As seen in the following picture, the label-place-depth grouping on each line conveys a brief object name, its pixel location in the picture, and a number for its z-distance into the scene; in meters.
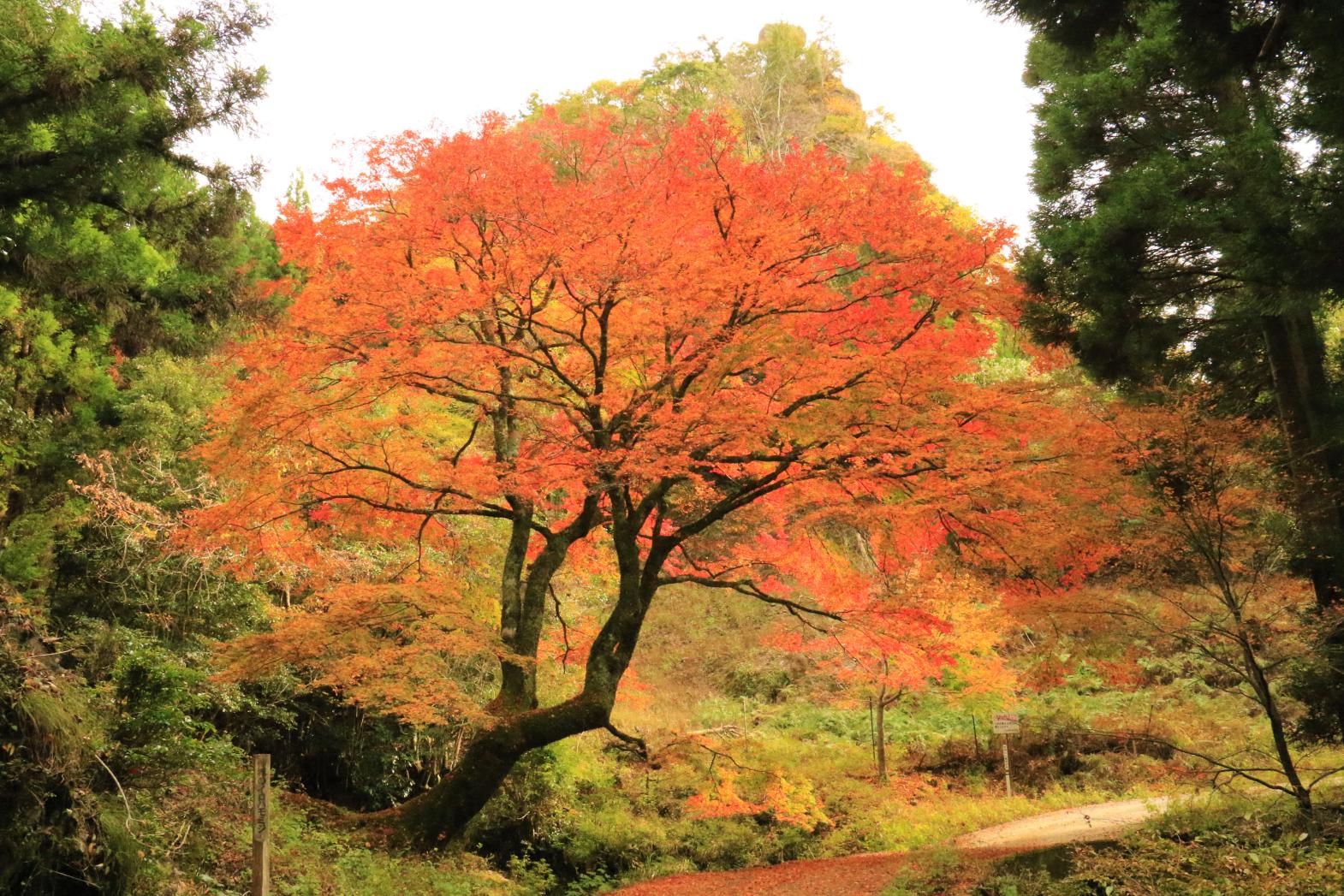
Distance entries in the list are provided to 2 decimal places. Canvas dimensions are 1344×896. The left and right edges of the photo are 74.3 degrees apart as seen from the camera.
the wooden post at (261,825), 5.13
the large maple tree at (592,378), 7.96
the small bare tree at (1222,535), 7.07
